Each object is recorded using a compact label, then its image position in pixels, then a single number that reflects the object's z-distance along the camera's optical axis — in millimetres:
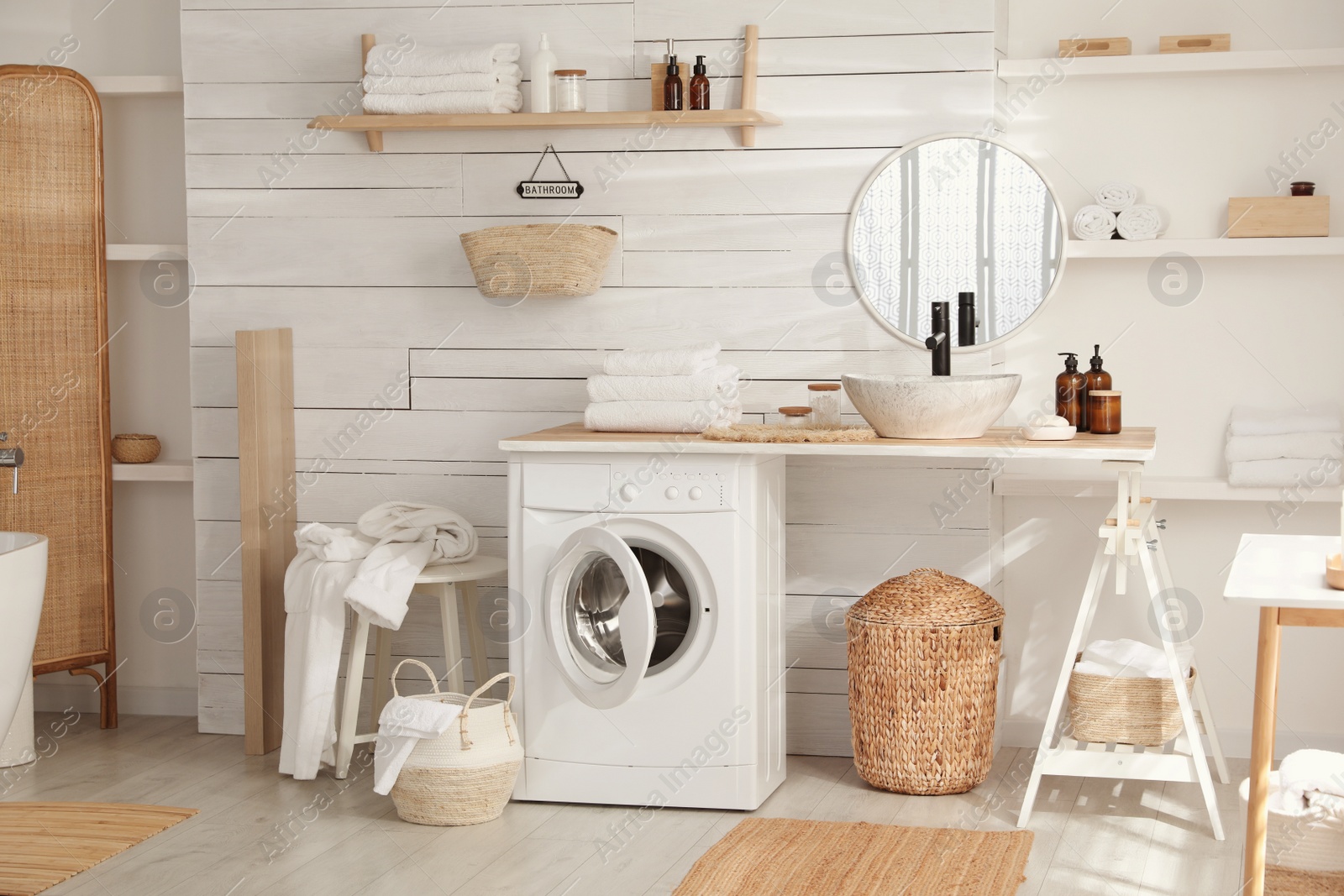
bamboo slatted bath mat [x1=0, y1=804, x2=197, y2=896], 2816
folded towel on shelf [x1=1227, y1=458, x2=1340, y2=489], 3484
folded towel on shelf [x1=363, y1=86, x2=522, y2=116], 3516
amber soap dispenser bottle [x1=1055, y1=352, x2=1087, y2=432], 3230
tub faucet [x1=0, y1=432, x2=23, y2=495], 3695
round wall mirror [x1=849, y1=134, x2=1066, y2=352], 3549
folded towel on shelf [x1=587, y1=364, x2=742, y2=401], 3244
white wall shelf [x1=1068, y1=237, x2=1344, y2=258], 3414
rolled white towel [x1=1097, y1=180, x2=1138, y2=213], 3561
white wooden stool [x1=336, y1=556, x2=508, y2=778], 3432
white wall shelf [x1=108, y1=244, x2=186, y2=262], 3953
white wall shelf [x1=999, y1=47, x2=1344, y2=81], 3412
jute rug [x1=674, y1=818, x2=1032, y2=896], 2725
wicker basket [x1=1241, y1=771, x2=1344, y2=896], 2662
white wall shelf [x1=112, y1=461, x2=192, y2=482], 4008
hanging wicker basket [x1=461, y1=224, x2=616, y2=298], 3477
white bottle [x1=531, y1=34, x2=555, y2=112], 3553
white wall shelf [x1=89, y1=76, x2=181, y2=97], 3945
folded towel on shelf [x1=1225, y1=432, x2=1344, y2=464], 3467
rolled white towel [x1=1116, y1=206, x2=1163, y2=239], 3531
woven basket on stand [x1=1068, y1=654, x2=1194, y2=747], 3203
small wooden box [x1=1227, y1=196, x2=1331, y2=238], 3434
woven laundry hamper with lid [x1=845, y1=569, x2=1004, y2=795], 3225
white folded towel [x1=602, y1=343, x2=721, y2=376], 3262
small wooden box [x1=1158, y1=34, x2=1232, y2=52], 3463
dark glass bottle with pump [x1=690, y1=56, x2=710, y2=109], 3504
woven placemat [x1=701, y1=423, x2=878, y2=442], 3080
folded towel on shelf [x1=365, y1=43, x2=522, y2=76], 3508
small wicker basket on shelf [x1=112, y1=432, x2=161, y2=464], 4035
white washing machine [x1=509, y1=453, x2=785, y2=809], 3143
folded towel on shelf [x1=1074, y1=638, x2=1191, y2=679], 3223
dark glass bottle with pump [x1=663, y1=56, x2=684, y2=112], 3504
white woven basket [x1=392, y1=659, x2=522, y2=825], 3096
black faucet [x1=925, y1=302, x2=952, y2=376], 3227
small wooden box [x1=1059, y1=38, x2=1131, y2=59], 3518
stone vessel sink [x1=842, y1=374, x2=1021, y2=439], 3012
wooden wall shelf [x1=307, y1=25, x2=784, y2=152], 3465
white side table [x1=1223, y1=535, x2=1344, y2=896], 2047
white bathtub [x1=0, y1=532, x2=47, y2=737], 3027
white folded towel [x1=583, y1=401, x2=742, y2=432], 3217
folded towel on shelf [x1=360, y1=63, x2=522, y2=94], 3506
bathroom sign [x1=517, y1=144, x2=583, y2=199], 3668
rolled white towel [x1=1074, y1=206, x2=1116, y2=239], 3539
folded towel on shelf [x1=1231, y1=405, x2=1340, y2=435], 3496
